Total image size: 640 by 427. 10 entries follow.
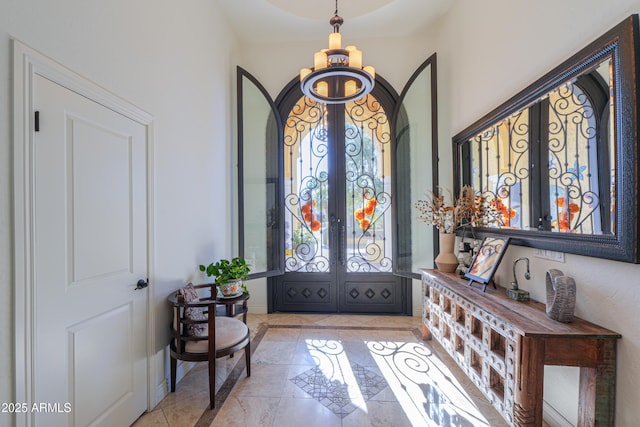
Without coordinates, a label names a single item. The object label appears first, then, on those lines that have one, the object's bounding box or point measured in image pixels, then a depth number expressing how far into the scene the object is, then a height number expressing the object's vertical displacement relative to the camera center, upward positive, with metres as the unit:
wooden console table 1.34 -0.78
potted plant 2.50 -0.56
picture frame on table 2.03 -0.38
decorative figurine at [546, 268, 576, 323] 1.45 -0.47
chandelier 2.09 +1.13
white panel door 1.30 -0.25
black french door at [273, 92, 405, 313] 3.74 +0.13
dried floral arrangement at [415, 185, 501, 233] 2.37 +0.02
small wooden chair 1.96 -0.93
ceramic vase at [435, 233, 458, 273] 2.70 -0.43
